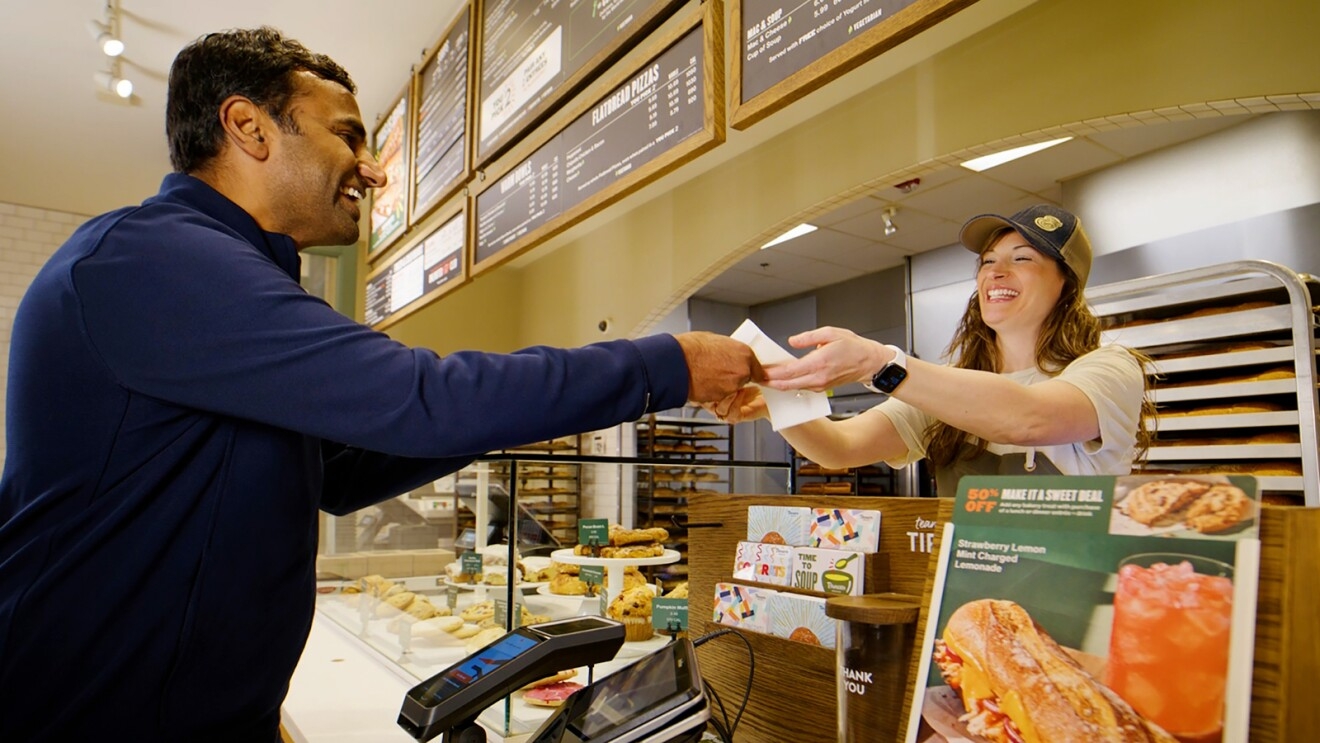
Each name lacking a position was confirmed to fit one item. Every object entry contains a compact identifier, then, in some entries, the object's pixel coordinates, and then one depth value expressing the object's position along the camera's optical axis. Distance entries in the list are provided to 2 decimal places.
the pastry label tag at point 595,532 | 1.79
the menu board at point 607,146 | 2.00
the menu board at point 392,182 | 3.93
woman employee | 1.15
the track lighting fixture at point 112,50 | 3.43
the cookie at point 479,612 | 1.84
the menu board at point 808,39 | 1.42
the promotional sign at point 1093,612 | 0.61
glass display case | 1.67
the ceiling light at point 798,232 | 5.91
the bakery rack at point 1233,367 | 2.76
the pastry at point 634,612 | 1.70
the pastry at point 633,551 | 1.80
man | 0.88
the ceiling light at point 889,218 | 5.41
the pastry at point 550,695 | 1.54
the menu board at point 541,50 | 2.24
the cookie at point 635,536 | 1.85
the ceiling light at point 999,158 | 4.41
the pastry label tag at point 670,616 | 1.52
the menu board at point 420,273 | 3.36
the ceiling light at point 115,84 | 3.73
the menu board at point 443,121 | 3.25
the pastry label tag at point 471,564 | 1.91
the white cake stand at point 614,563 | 1.75
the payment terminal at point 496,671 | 0.99
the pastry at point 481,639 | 1.84
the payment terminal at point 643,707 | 0.86
